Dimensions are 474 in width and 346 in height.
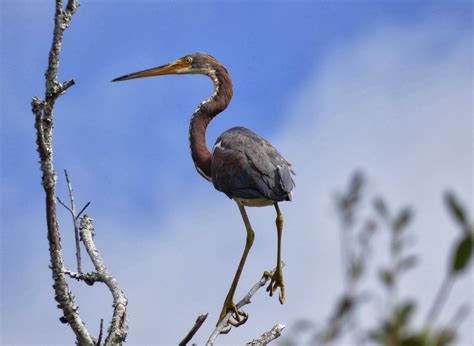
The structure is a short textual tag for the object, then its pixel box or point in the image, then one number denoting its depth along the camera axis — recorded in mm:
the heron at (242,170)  11313
